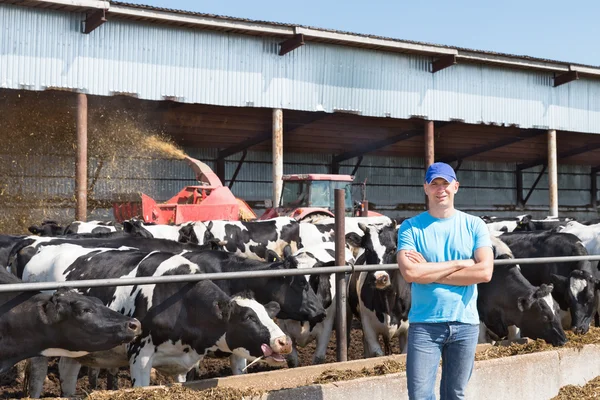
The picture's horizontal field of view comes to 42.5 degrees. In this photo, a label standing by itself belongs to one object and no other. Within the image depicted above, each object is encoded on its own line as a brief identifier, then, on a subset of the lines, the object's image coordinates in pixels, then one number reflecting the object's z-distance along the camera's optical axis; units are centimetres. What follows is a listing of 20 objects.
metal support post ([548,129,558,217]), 2367
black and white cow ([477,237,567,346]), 722
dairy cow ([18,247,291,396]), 573
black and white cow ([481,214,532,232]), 1576
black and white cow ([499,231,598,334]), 859
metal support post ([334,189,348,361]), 628
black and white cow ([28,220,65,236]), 1247
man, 422
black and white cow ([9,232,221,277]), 827
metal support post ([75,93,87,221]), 1583
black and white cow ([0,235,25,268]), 891
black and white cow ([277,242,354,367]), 859
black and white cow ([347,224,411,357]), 806
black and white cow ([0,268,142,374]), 523
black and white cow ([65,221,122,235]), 1308
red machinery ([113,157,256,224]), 1703
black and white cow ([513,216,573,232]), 1487
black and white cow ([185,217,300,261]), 1362
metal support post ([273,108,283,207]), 1905
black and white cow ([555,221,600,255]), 1100
